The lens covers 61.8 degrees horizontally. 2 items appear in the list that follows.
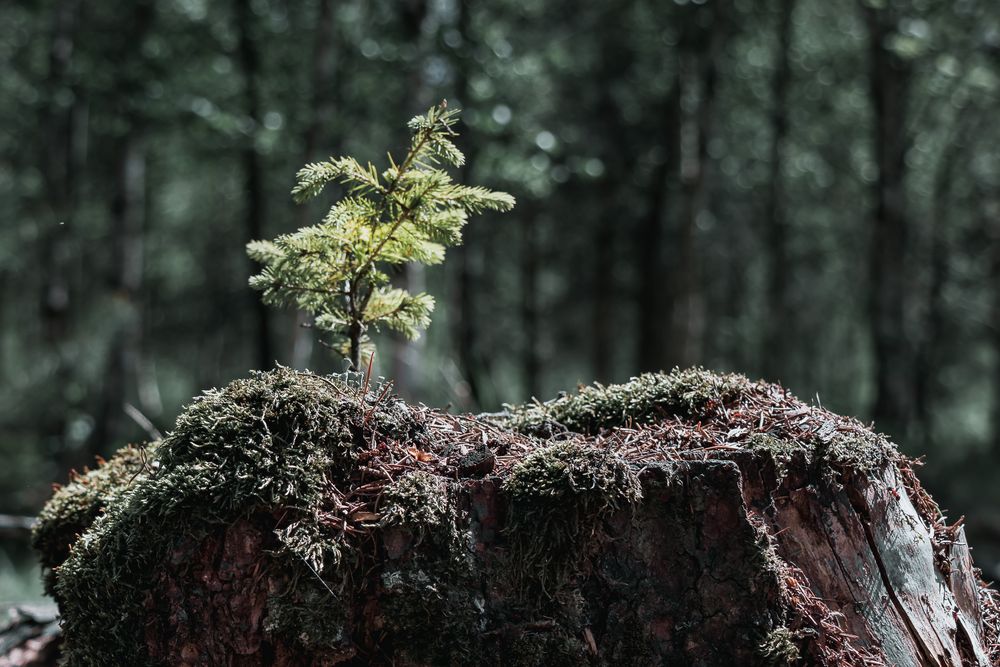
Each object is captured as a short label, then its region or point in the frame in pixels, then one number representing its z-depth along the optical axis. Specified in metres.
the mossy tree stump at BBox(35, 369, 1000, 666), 2.71
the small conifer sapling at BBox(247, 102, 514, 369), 3.35
